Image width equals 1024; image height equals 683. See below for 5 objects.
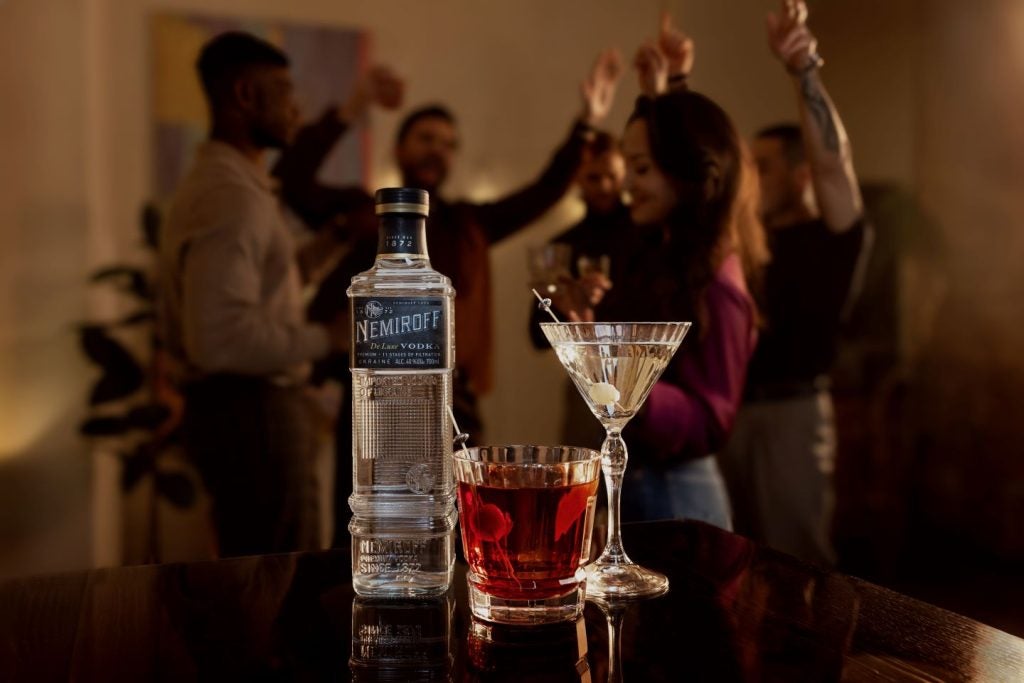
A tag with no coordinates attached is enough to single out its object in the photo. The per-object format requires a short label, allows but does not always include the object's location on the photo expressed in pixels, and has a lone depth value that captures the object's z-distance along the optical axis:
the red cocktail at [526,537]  0.67
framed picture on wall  2.98
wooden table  0.58
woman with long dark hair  1.31
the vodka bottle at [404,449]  0.75
